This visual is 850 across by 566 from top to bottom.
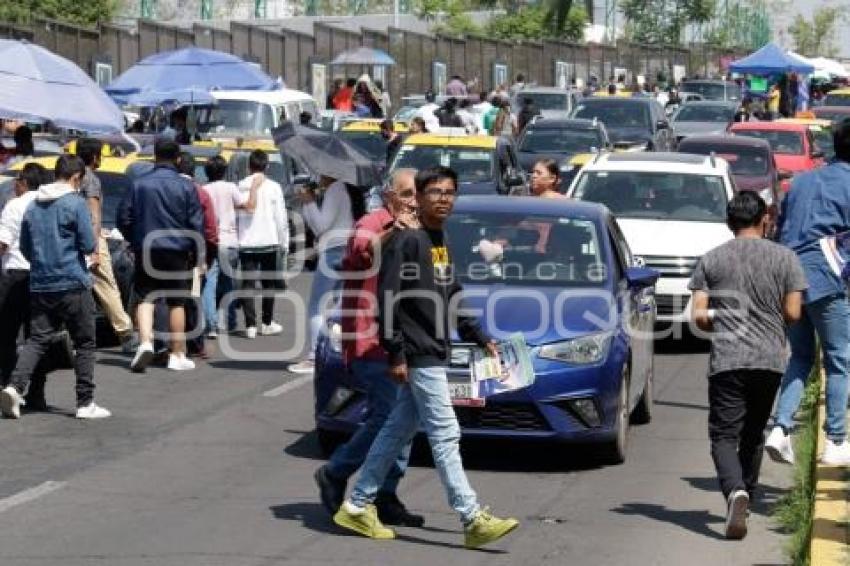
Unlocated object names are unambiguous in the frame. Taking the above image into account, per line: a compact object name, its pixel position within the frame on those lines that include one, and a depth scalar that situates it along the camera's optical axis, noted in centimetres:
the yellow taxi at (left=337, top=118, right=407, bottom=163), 3281
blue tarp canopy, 5544
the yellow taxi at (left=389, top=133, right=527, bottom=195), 2611
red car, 3416
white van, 3466
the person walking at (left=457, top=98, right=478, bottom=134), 3909
